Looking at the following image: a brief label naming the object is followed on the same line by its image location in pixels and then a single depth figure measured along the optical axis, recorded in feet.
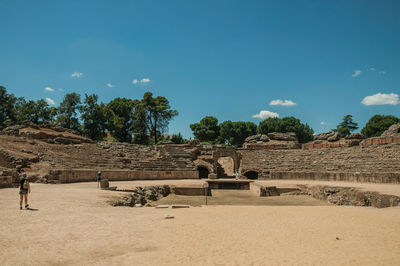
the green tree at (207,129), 235.81
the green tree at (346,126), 229.66
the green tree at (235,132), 230.68
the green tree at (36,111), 153.17
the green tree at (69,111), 152.87
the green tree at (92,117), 152.66
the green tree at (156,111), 174.50
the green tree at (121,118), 169.78
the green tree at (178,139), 189.98
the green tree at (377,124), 189.98
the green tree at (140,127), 168.35
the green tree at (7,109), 148.41
